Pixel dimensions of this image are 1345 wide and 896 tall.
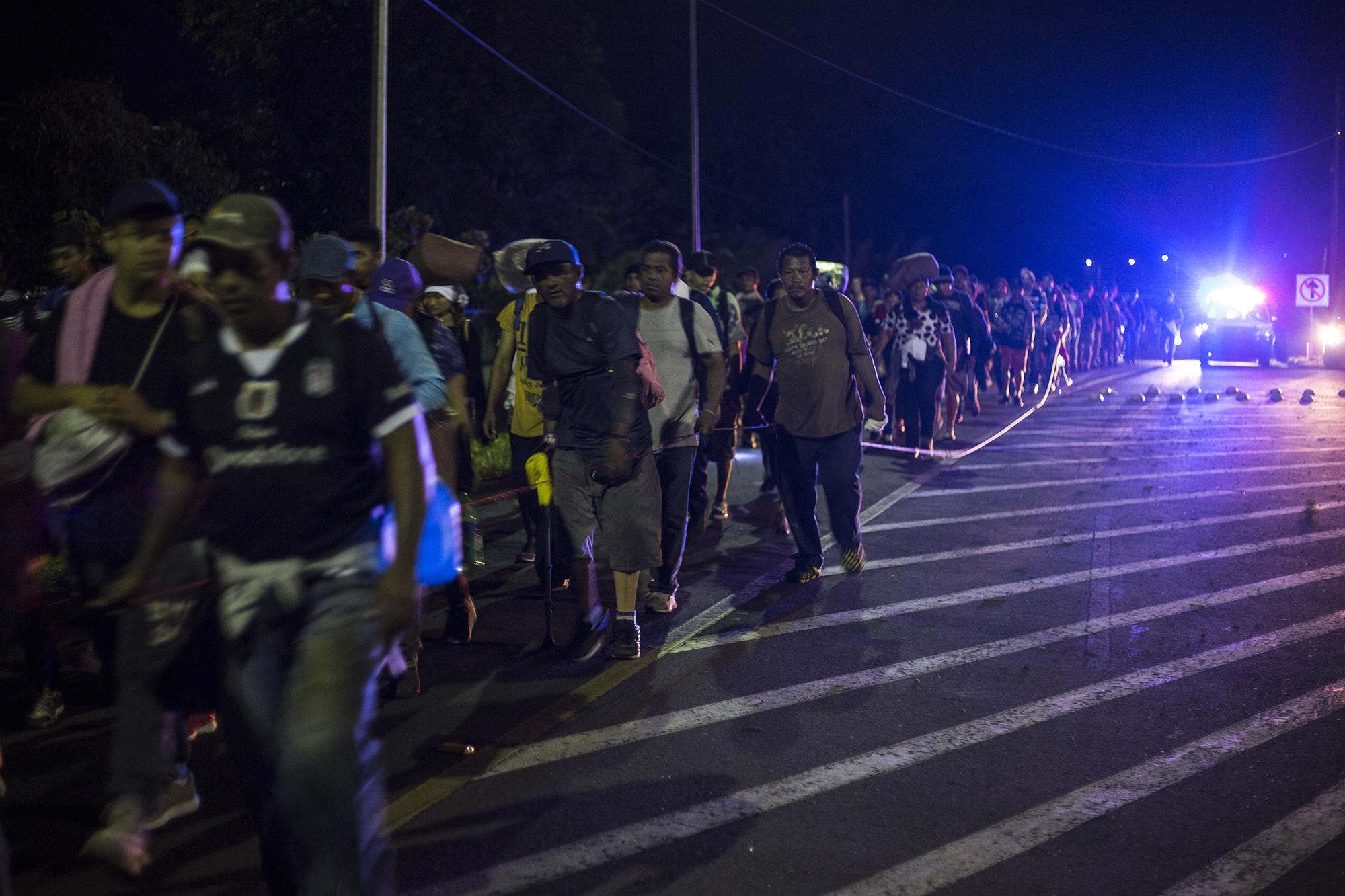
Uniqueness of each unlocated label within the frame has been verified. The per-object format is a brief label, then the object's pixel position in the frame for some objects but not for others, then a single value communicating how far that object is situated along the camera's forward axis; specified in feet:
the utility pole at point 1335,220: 140.97
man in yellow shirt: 24.20
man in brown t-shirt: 25.44
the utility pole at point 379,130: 42.60
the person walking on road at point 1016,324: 65.26
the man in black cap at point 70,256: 21.44
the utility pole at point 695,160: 71.61
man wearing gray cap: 9.68
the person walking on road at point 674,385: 23.63
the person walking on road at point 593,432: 19.54
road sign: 120.37
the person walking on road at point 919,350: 45.44
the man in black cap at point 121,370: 12.92
